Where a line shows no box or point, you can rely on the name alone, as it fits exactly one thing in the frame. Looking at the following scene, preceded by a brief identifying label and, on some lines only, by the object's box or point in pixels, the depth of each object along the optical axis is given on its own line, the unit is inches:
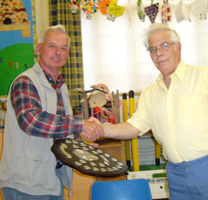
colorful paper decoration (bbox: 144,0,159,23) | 118.7
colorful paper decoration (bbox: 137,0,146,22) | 120.8
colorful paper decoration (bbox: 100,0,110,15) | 119.8
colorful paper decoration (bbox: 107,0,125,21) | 119.6
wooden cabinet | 90.3
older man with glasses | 55.4
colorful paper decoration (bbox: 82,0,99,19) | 120.3
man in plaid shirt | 49.6
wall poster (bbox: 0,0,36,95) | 123.8
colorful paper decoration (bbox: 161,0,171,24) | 120.4
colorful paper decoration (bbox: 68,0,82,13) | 118.0
